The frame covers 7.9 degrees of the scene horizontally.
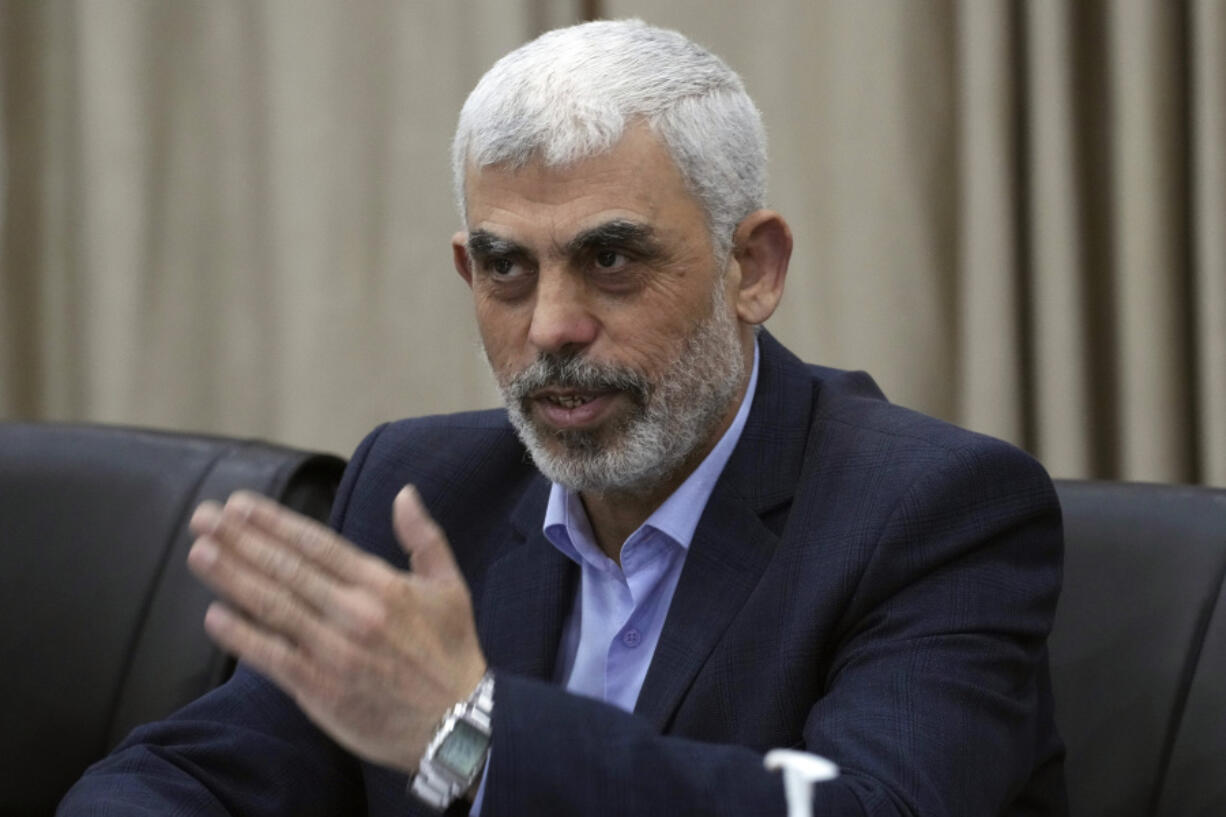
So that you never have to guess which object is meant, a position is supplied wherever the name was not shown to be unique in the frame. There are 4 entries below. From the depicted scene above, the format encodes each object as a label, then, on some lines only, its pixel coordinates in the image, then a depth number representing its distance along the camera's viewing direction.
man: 4.53
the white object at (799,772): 4.34
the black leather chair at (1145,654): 4.74
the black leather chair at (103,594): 5.00
